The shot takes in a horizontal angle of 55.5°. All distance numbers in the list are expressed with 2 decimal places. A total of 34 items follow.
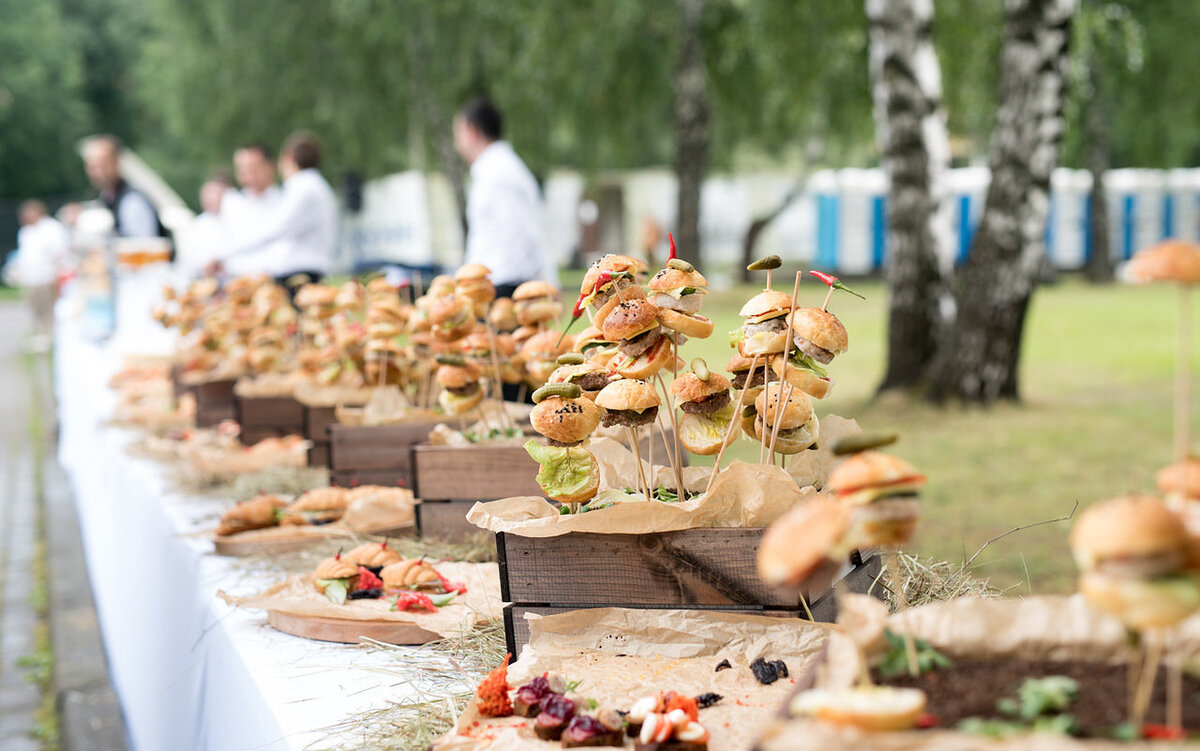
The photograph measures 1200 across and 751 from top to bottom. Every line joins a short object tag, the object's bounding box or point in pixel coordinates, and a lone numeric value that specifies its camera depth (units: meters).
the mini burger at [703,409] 1.61
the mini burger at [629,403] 1.60
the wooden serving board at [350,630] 1.82
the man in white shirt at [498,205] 4.70
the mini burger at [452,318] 2.51
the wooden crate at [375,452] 2.89
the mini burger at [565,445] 1.61
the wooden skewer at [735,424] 1.58
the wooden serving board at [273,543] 2.46
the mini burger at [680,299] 1.58
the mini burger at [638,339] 1.55
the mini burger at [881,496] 0.96
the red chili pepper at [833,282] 1.47
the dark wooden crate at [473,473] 2.35
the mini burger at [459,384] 2.50
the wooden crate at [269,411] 3.74
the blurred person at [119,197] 7.52
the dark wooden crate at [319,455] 3.43
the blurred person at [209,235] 7.34
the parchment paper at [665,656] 1.39
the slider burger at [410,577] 2.01
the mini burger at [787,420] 1.60
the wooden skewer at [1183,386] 0.79
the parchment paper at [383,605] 1.84
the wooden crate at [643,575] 1.53
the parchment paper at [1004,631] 1.05
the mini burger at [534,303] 2.67
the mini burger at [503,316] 2.66
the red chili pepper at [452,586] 2.02
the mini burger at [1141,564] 0.80
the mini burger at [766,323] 1.54
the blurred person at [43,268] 12.87
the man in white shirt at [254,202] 5.89
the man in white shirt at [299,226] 5.68
